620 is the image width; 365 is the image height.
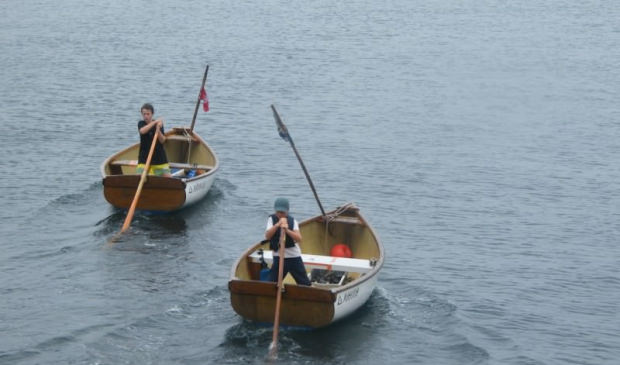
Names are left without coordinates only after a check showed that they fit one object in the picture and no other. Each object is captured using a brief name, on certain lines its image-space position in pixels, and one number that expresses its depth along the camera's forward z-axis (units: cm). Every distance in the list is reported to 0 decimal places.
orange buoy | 2380
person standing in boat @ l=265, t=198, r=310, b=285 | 1931
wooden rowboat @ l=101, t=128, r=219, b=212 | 2720
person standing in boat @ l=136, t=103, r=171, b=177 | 2627
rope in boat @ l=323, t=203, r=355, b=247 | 2423
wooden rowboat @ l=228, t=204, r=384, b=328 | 1941
